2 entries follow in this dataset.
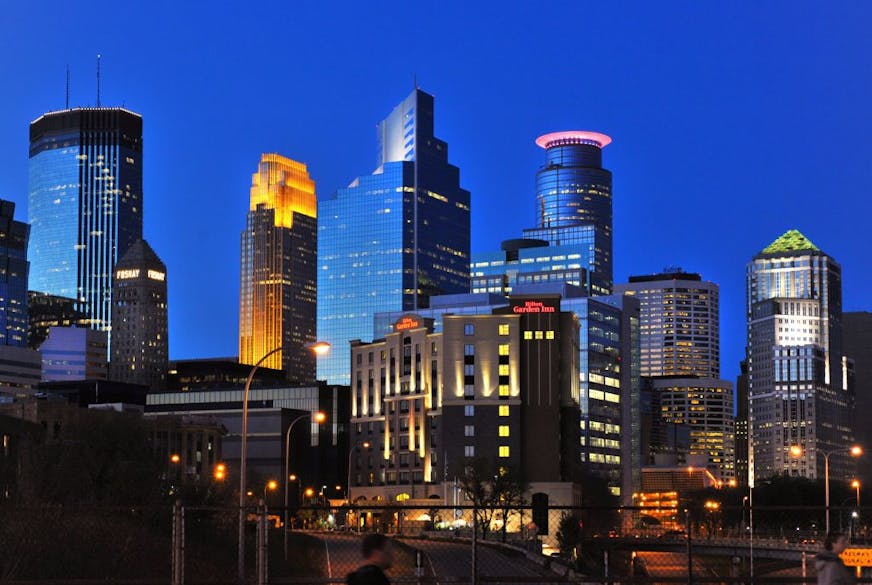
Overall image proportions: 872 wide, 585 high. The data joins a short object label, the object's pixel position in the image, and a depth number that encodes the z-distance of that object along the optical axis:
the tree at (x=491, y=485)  172.62
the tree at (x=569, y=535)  128.88
